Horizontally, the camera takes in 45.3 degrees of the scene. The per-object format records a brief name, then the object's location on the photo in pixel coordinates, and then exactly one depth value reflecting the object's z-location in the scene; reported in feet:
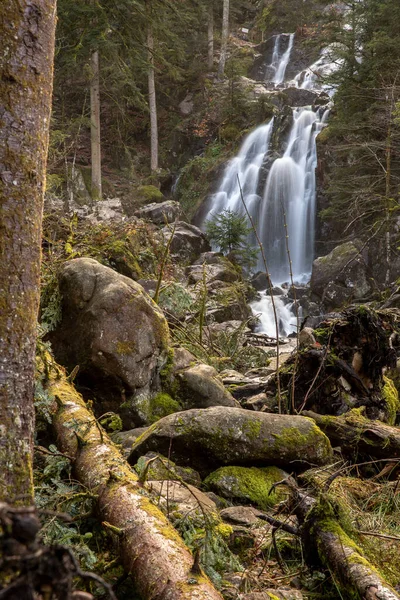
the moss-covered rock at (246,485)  11.51
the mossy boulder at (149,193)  72.02
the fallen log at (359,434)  13.30
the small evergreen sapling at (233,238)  54.13
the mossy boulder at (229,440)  12.29
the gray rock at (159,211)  55.27
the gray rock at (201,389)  16.55
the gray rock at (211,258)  51.05
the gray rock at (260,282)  57.26
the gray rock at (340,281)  50.34
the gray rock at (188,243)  52.70
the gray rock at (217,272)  44.63
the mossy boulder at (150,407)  16.46
